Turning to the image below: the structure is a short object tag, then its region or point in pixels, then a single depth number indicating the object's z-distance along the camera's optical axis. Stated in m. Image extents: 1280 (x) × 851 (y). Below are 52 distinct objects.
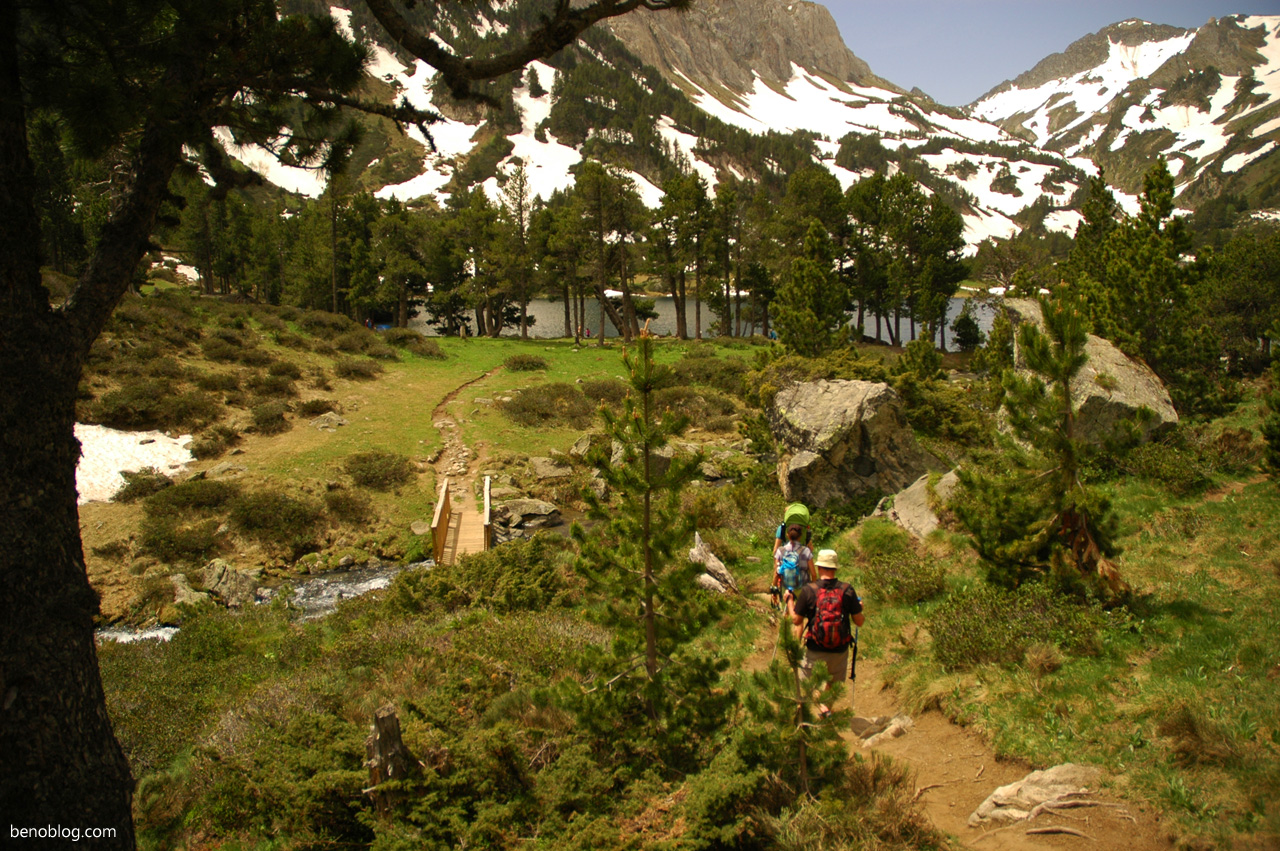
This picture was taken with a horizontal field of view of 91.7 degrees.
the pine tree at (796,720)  4.66
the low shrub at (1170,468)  11.27
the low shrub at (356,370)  30.42
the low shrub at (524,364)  35.41
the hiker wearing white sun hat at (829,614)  5.98
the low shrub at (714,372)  33.52
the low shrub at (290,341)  31.95
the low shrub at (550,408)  27.45
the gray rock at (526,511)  19.31
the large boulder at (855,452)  15.59
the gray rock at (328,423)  23.98
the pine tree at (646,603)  5.68
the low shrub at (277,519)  17.06
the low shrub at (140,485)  17.77
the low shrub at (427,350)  37.25
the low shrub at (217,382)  24.25
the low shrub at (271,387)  25.59
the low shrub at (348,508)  18.42
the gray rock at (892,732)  6.70
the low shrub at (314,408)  24.90
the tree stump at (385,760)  5.16
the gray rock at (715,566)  11.46
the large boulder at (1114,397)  12.79
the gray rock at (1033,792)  5.00
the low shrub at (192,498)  17.25
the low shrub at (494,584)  11.14
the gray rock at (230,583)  14.42
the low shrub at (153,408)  20.89
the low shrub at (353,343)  34.44
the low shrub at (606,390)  30.56
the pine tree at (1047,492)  7.51
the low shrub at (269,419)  22.84
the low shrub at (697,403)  29.36
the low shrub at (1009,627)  7.11
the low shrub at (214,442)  20.69
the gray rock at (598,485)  19.97
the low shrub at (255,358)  27.69
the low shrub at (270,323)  33.25
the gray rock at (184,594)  13.91
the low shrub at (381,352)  34.94
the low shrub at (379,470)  20.16
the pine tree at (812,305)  20.95
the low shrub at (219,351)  27.36
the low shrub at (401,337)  38.28
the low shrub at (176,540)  15.67
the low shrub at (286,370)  27.09
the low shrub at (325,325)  35.62
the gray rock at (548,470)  22.52
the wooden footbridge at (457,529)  16.34
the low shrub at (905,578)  9.73
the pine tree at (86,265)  3.83
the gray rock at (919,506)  12.23
